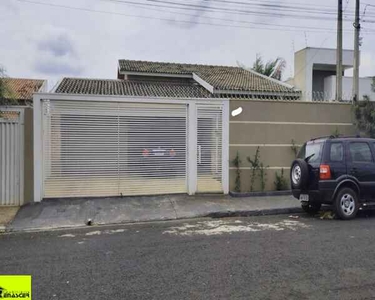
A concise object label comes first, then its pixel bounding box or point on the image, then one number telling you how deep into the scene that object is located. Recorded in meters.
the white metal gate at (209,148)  11.88
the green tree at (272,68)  35.50
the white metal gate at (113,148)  11.01
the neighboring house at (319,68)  25.99
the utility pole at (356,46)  14.95
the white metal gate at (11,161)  10.35
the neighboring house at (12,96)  9.81
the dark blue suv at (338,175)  8.83
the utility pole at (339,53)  15.56
